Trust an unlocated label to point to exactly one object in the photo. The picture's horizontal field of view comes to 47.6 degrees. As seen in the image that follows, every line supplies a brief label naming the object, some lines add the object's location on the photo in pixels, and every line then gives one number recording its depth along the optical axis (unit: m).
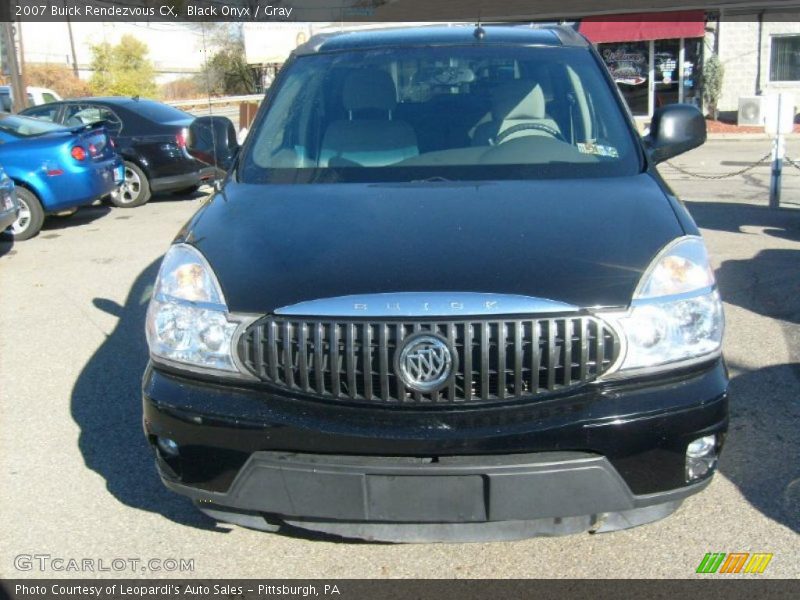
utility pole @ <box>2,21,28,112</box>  18.42
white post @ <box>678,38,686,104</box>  25.03
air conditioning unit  22.48
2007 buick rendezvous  2.75
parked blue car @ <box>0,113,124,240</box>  10.52
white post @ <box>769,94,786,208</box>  10.54
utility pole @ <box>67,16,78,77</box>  46.96
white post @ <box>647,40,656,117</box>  25.34
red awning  23.50
